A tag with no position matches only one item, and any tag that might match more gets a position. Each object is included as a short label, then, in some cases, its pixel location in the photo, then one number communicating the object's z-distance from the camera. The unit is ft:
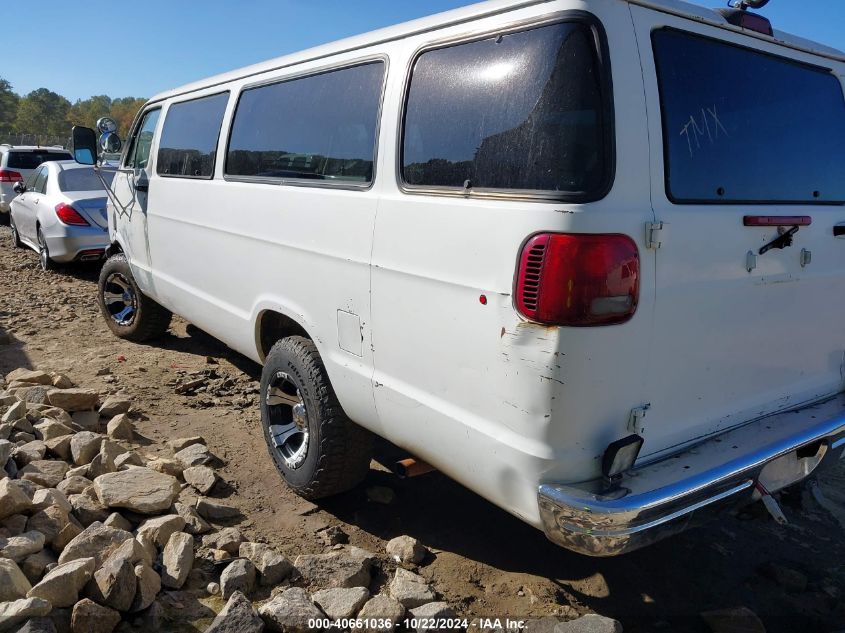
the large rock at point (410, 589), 8.99
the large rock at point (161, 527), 9.89
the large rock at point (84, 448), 12.23
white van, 7.06
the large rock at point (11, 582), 8.07
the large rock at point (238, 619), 8.03
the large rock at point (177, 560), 9.19
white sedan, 28.53
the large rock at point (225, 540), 10.08
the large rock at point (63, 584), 8.14
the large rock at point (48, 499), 10.00
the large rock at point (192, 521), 10.58
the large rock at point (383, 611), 8.55
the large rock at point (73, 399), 14.42
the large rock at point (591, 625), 8.19
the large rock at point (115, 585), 8.36
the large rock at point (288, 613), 8.34
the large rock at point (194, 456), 12.96
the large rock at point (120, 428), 13.89
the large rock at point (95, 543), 9.12
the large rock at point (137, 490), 10.62
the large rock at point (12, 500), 9.46
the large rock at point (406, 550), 10.16
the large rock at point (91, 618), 7.99
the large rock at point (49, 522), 9.57
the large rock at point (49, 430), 12.86
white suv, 46.57
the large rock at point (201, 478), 12.02
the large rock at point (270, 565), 9.46
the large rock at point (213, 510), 11.16
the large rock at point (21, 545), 8.80
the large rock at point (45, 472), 11.22
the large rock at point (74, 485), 11.09
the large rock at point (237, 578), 9.14
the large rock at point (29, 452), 11.72
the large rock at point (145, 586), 8.56
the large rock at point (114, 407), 15.05
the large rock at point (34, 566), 8.80
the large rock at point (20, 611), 7.59
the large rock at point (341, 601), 8.71
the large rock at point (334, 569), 9.41
